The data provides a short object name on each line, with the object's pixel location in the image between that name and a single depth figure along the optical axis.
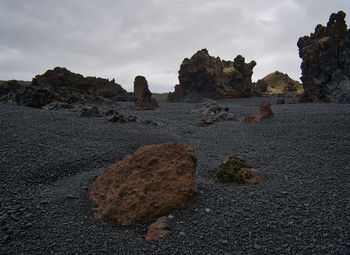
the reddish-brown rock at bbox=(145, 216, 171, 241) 2.12
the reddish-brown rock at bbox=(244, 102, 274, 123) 8.07
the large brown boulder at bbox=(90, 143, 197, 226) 2.49
